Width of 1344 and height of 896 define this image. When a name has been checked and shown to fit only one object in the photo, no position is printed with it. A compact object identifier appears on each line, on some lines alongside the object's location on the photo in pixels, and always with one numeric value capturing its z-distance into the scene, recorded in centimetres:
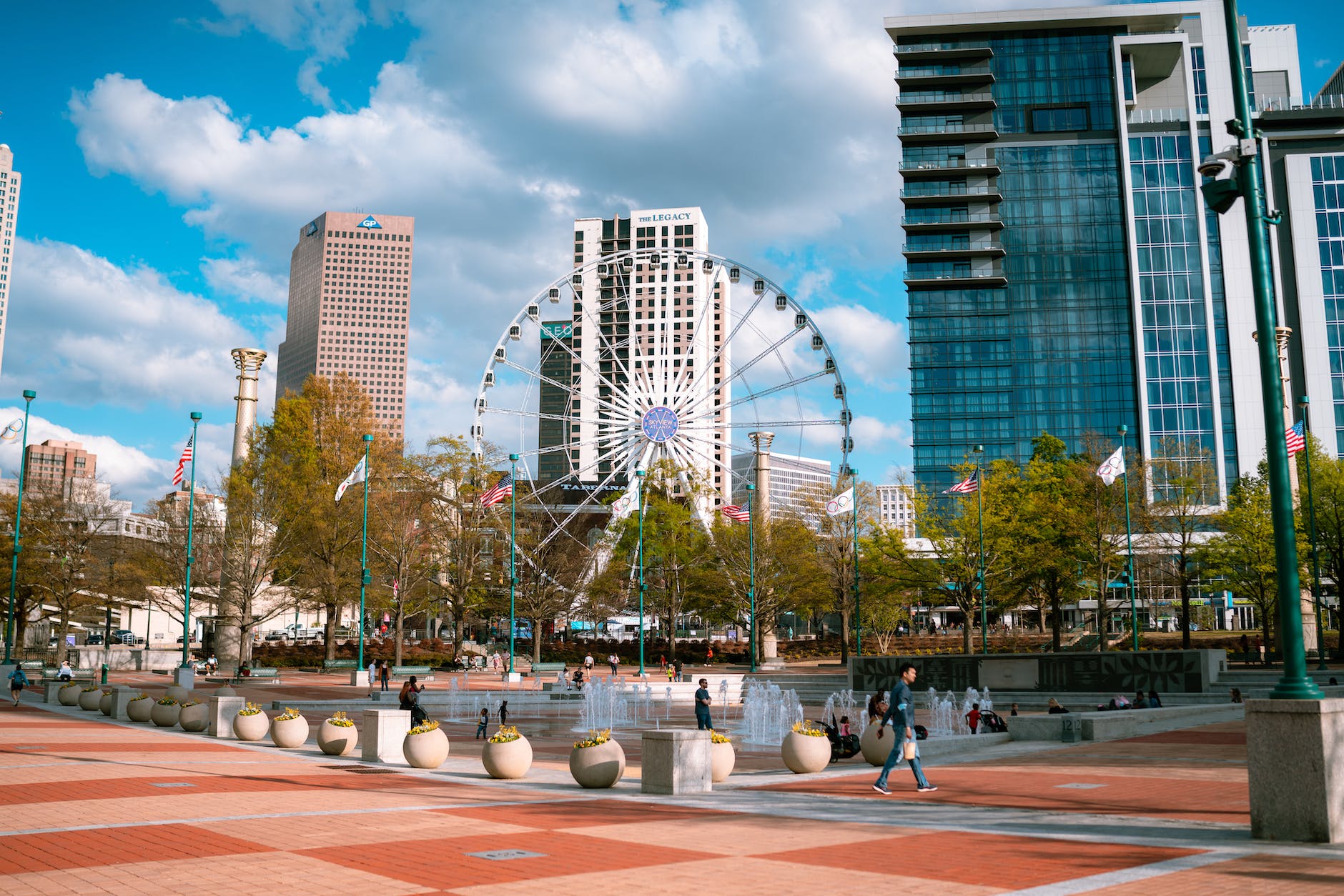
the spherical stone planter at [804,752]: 1755
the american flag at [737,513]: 5284
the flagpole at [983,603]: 4627
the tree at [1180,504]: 5375
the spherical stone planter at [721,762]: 1629
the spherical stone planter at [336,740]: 2070
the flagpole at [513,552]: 4699
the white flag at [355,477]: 4203
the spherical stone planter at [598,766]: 1568
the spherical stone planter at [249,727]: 2417
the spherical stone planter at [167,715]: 2719
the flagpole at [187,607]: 4006
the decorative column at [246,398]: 5516
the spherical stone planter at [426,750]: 1847
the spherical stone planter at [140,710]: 2897
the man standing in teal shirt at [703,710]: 2212
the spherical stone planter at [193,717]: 2605
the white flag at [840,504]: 4909
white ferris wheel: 6838
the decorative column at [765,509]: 6203
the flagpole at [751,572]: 5484
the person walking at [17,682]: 3634
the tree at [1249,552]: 4869
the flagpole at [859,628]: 5081
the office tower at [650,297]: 17038
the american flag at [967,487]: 4625
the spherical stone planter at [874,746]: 1888
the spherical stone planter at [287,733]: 2231
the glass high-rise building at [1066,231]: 10544
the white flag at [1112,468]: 4134
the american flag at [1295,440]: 3766
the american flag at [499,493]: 4694
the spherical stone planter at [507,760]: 1706
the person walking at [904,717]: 1419
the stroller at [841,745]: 2097
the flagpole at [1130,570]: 4152
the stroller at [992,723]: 2503
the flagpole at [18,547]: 4006
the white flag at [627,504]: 5852
